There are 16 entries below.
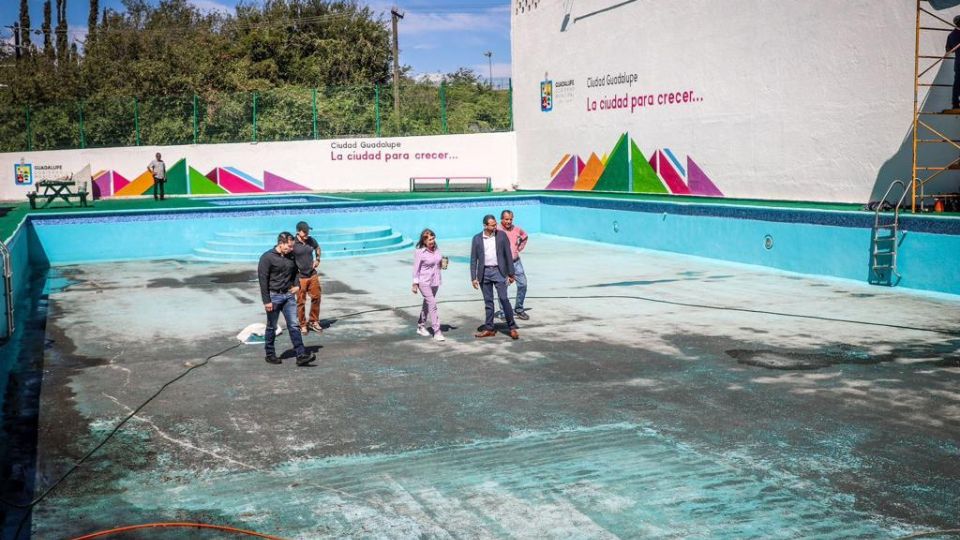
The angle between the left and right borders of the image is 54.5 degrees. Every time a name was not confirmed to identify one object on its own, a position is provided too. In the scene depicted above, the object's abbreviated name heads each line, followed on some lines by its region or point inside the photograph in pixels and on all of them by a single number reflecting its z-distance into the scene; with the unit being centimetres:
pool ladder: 1716
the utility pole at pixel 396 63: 3978
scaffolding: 1805
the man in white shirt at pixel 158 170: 3512
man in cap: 1381
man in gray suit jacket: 1309
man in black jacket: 1123
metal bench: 3550
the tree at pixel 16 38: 6268
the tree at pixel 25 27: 6231
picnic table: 2969
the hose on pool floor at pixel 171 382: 691
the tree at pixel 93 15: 6323
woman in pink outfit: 1280
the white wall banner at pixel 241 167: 3747
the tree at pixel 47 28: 6320
